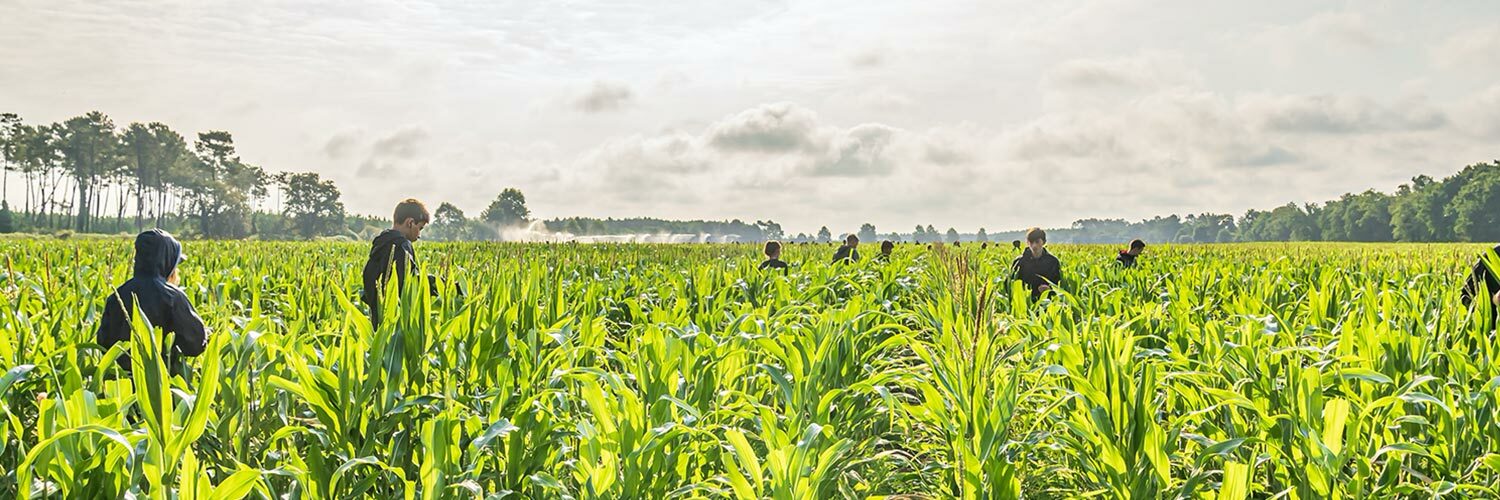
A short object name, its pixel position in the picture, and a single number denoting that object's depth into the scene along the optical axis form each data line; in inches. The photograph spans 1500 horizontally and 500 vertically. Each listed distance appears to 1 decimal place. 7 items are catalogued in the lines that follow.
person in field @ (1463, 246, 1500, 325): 229.9
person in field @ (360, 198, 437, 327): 245.1
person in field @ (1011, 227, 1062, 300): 366.9
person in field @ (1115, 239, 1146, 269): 512.1
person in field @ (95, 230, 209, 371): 166.7
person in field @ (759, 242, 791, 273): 478.0
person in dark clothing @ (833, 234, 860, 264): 553.3
